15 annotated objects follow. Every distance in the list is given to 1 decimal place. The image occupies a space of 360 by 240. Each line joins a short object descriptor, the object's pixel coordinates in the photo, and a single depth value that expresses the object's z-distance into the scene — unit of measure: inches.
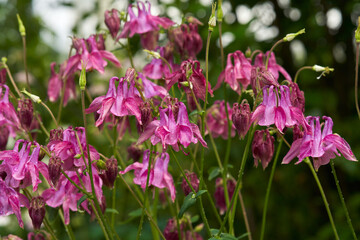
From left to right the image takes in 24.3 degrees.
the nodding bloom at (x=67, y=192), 22.7
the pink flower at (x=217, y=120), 26.0
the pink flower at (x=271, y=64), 24.9
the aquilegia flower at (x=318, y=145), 21.0
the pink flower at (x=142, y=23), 25.8
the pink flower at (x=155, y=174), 23.1
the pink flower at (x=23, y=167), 21.4
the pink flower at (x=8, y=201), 21.7
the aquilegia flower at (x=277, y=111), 20.9
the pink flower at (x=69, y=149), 21.4
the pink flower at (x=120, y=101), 21.2
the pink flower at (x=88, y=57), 24.7
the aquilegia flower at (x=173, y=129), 20.8
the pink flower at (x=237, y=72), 23.9
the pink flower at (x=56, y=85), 27.0
